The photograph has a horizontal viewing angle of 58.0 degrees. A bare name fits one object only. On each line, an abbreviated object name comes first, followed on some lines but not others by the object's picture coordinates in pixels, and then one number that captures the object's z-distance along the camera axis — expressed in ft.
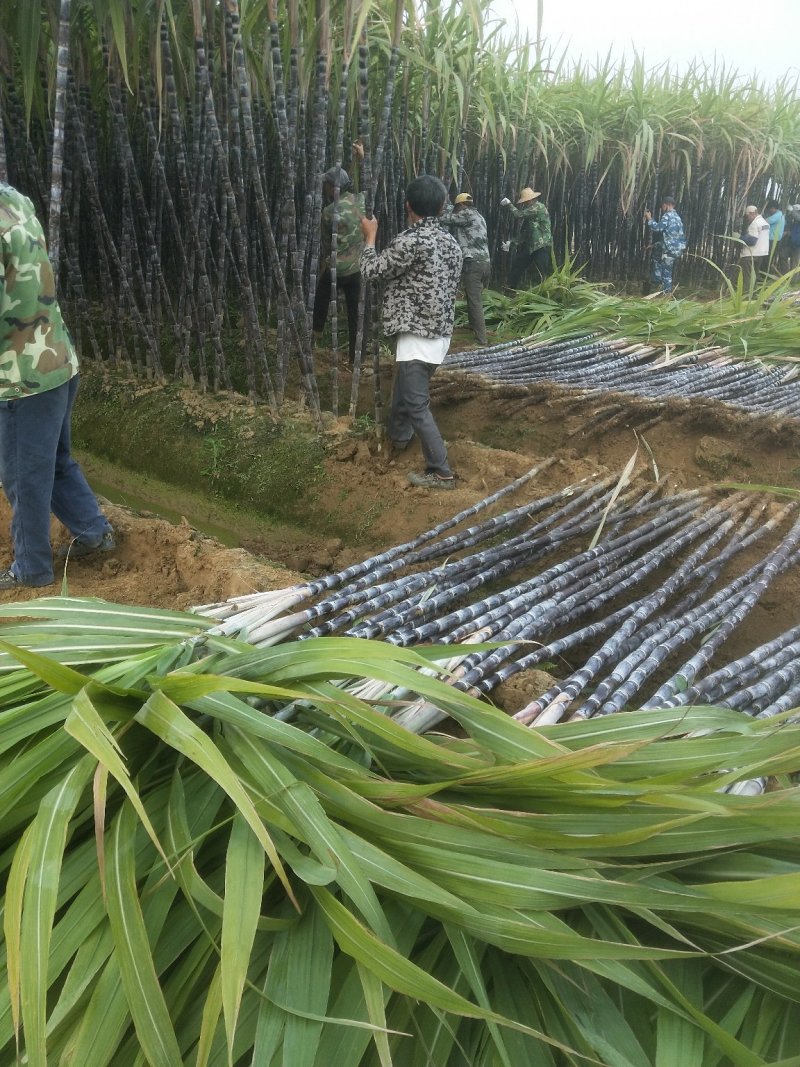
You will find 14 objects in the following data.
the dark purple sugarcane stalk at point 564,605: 5.44
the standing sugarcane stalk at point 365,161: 11.09
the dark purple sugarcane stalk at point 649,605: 4.95
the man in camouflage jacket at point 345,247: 15.21
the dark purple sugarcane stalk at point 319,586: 5.68
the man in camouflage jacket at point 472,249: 20.02
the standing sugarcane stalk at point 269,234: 11.18
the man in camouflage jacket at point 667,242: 28.48
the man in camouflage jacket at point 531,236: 24.02
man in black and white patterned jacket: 11.61
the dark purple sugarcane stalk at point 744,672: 5.24
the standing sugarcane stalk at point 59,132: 8.77
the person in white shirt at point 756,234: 31.42
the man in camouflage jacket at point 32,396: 7.30
